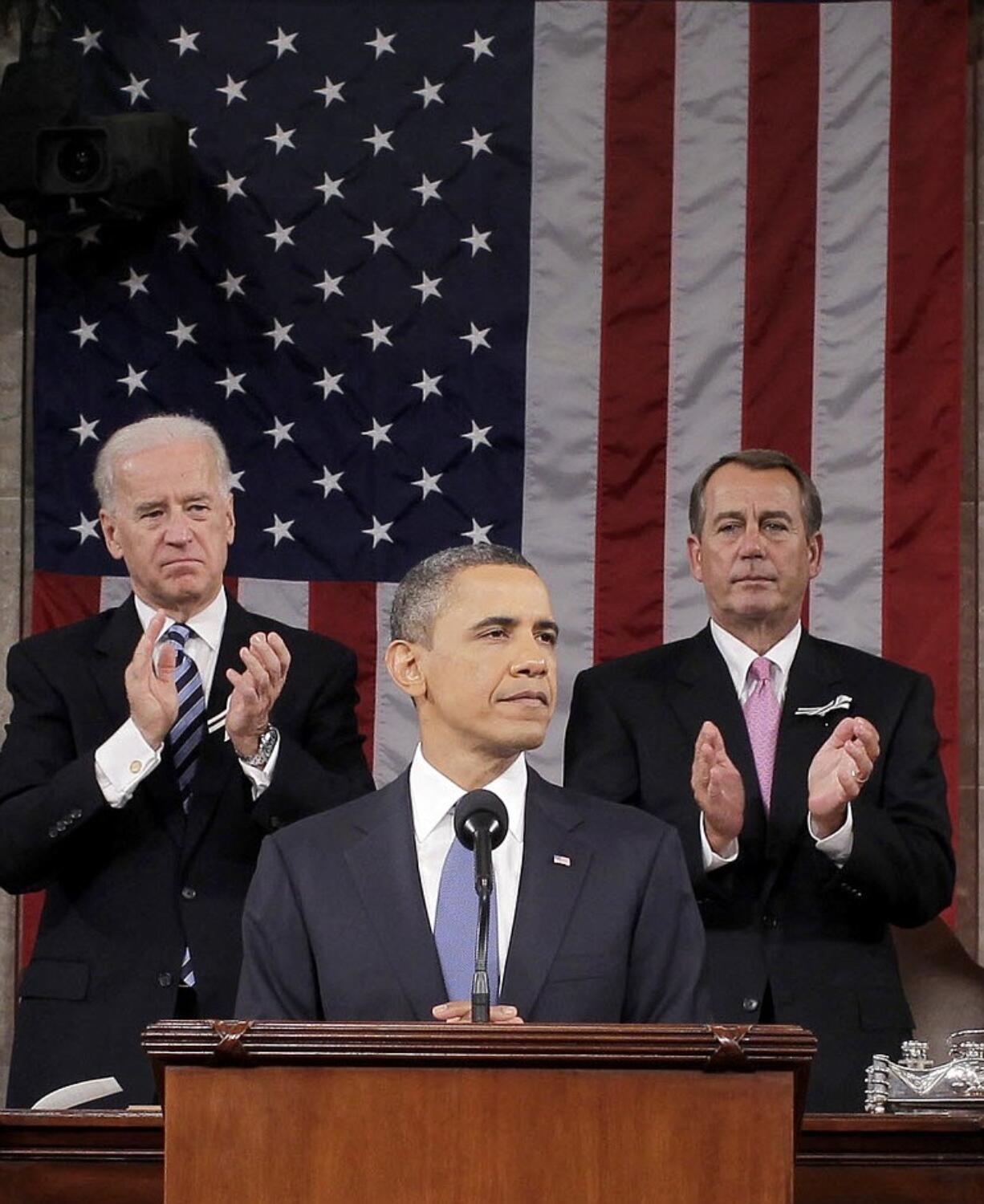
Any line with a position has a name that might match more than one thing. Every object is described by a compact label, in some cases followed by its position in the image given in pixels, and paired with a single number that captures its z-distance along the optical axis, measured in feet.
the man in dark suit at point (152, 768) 32.07
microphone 23.58
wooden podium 19.86
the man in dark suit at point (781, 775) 31.96
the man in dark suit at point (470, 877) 25.89
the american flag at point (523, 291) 44.21
